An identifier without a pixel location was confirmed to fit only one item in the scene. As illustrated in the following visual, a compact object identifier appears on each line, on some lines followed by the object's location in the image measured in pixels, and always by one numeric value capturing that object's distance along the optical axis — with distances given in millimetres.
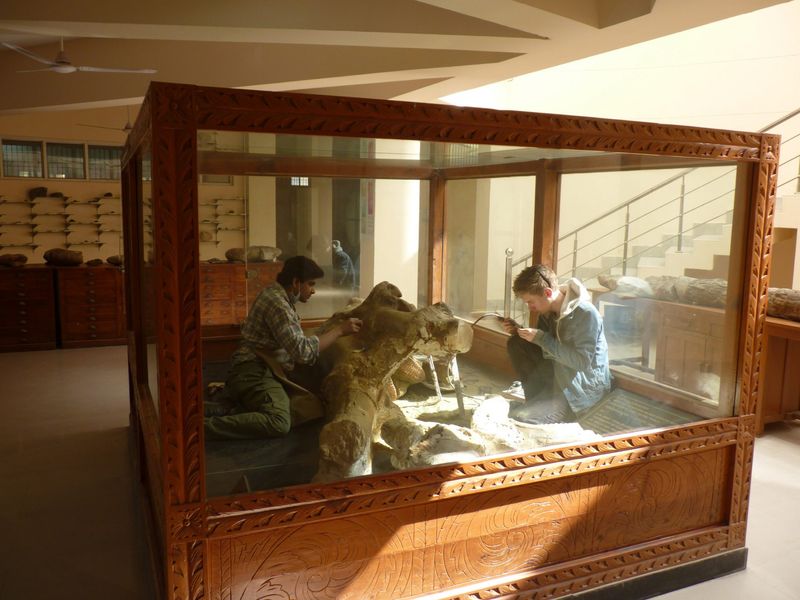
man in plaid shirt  2373
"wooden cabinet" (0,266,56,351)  7871
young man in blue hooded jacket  2875
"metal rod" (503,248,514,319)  3061
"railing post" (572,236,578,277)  2891
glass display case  2090
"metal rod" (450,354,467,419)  2847
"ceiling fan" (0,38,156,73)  5211
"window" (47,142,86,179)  10070
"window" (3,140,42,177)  9842
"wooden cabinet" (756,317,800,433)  5285
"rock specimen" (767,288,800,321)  5086
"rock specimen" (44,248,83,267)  8055
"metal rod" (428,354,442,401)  2936
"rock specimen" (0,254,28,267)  8039
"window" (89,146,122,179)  10289
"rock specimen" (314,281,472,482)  2629
